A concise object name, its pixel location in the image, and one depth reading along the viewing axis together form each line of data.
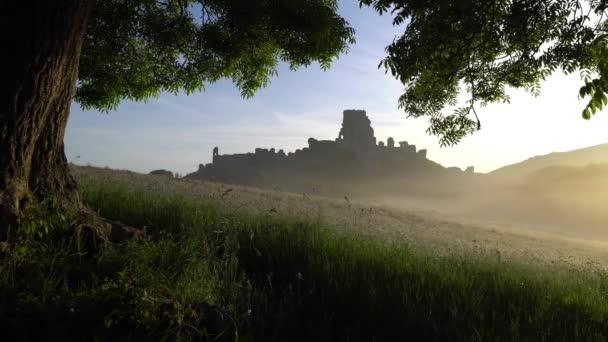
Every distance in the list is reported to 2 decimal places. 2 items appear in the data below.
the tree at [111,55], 5.34
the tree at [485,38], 6.66
